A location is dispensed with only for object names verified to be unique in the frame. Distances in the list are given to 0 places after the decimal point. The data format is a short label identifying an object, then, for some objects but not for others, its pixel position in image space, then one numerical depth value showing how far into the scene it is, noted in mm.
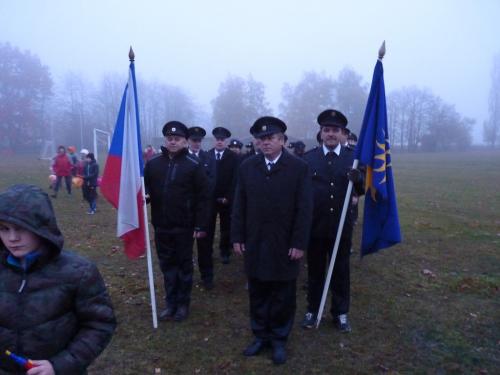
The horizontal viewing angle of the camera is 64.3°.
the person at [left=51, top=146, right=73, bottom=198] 14570
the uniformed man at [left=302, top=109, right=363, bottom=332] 4539
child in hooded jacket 1968
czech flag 4738
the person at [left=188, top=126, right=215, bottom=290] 5984
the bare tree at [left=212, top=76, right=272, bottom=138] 66812
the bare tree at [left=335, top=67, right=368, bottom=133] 70875
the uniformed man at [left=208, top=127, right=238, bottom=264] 6918
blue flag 4574
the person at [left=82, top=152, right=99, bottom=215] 12016
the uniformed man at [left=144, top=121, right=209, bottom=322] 4758
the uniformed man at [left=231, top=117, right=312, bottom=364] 3908
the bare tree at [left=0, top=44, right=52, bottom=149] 53094
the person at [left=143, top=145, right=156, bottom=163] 20406
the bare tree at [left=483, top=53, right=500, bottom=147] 92625
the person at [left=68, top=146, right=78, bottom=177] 15741
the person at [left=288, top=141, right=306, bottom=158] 8938
